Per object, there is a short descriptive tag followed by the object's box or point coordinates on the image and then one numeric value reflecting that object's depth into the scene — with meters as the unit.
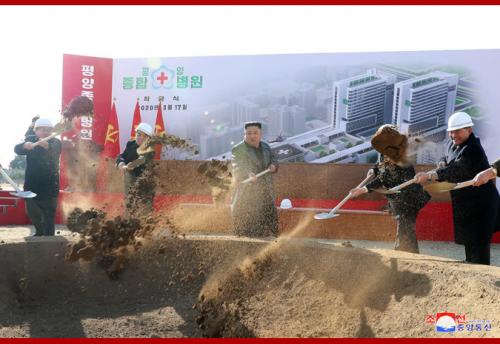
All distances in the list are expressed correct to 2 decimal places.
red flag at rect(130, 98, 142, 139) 9.89
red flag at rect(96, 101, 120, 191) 9.75
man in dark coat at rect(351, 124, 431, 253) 4.45
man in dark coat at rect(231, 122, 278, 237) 4.94
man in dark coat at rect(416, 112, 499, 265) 4.09
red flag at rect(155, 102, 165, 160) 9.71
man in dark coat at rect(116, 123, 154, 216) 5.75
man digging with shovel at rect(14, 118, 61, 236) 5.38
